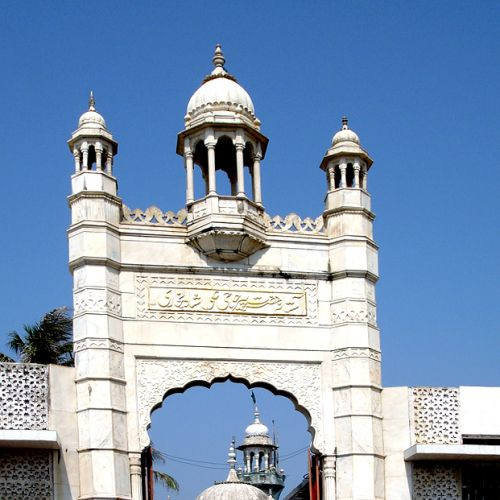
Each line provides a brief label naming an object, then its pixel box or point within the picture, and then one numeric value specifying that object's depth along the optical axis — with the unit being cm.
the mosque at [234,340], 1870
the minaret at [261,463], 5181
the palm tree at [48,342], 2377
